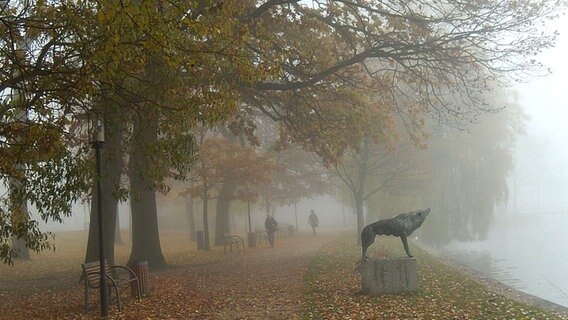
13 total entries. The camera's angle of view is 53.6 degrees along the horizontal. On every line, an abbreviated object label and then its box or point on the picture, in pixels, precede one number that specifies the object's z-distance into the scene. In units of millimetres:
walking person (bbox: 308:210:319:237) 37350
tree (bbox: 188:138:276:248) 24062
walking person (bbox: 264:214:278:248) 26938
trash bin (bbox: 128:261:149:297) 10789
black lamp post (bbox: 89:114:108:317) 8867
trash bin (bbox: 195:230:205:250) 26234
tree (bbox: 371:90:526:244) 29109
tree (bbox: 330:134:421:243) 27494
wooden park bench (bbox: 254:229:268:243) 30406
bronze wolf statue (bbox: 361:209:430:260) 10898
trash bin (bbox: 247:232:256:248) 27472
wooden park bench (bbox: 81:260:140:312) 9430
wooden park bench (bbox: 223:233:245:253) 23938
